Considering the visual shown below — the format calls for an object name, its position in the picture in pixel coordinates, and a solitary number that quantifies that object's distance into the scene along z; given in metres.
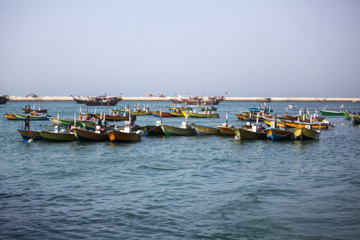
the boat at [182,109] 91.21
